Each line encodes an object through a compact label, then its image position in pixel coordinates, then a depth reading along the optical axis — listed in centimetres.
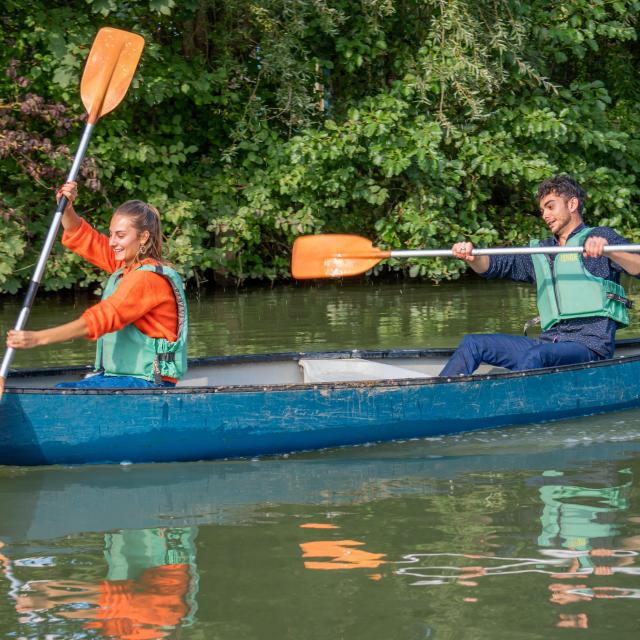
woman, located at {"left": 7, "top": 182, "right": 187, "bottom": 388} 792
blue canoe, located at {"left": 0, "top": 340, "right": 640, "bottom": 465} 838
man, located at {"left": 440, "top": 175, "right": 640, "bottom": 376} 1003
